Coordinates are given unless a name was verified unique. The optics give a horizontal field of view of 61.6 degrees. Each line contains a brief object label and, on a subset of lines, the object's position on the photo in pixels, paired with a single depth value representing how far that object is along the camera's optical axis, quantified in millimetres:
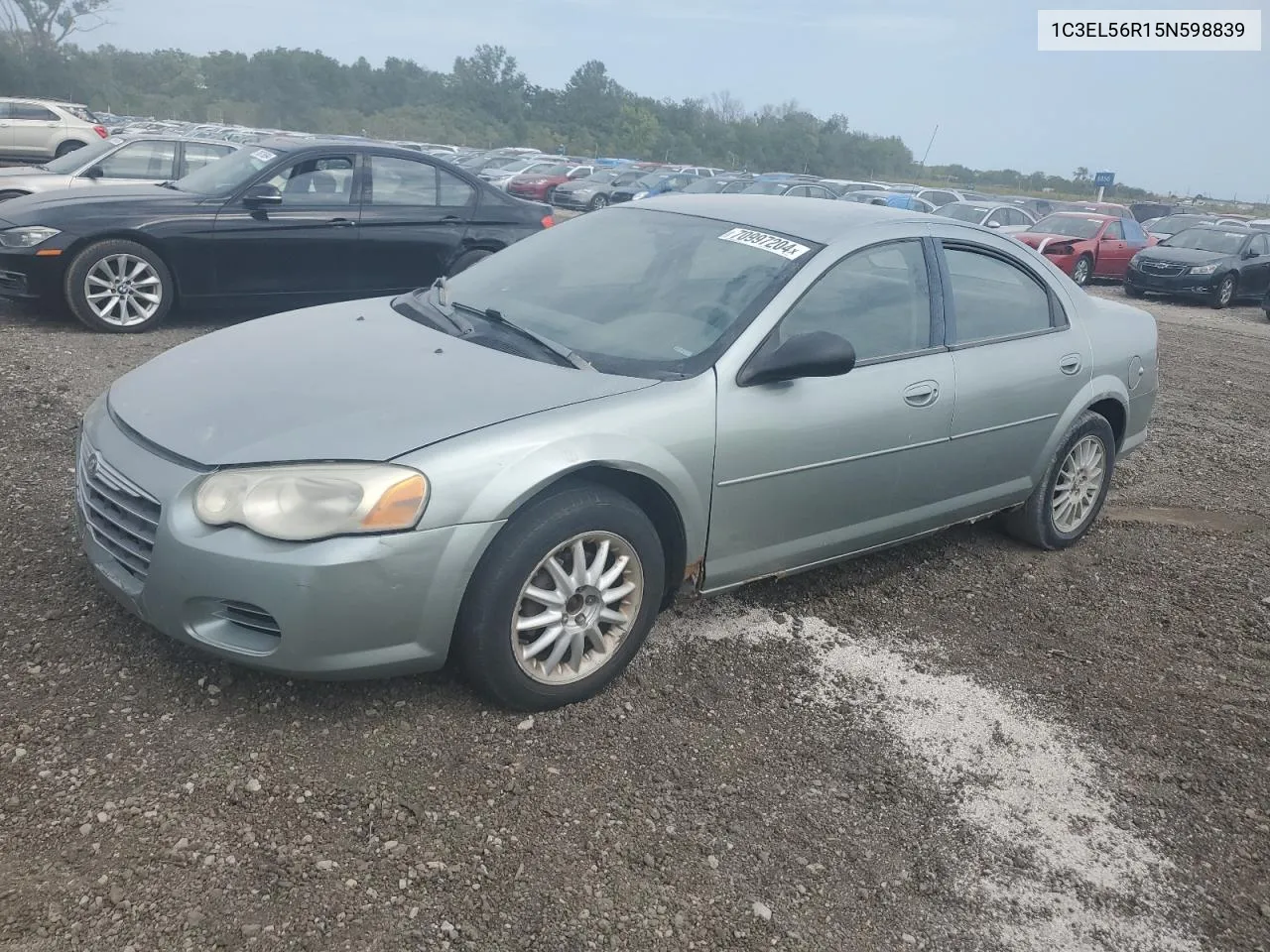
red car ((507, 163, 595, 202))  30203
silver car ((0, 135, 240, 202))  9961
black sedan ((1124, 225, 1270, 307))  16984
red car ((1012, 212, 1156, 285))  18875
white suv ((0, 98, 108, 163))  22906
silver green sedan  2859
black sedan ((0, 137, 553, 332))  7531
